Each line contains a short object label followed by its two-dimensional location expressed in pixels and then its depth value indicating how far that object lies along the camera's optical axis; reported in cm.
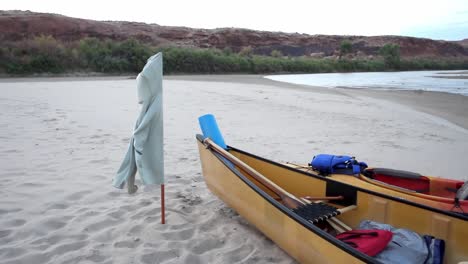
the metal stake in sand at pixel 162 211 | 306
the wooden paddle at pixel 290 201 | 266
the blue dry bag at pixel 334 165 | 355
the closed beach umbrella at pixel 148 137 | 288
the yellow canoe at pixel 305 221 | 215
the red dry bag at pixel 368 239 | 221
